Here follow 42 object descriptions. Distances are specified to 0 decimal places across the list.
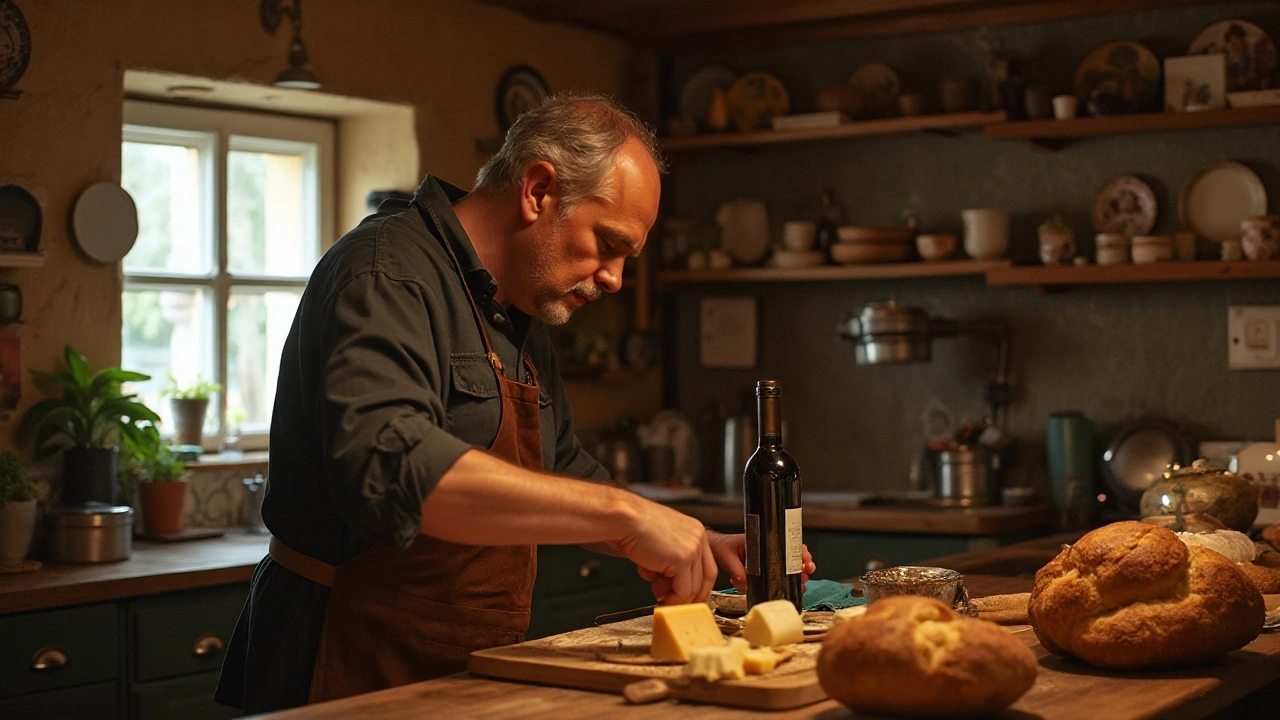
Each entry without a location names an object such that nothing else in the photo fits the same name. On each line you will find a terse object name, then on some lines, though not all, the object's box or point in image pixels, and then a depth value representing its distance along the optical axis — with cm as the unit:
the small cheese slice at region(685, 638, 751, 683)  161
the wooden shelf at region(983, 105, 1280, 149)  406
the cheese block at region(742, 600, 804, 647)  174
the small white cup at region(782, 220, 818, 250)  485
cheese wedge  175
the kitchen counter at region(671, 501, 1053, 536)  411
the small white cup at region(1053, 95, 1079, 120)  429
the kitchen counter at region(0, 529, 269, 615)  296
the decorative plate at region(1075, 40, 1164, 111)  432
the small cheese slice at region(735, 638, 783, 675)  164
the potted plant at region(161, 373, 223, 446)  394
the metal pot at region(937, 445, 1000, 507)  438
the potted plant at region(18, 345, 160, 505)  351
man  168
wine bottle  196
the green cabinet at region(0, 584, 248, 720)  293
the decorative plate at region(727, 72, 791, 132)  504
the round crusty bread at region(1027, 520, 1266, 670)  174
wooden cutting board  158
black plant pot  351
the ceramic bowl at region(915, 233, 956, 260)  459
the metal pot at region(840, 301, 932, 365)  452
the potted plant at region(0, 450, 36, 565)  322
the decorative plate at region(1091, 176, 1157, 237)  439
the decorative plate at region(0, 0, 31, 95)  342
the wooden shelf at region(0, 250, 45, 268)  337
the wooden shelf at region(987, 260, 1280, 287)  402
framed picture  421
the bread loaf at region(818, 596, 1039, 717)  146
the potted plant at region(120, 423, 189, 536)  369
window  409
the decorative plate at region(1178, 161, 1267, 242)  423
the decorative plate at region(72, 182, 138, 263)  361
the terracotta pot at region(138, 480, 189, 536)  370
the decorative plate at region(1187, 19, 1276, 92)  419
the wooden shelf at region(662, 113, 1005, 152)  449
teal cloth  216
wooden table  156
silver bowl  198
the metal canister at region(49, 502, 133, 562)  331
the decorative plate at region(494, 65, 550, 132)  472
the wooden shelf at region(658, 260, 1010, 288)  452
